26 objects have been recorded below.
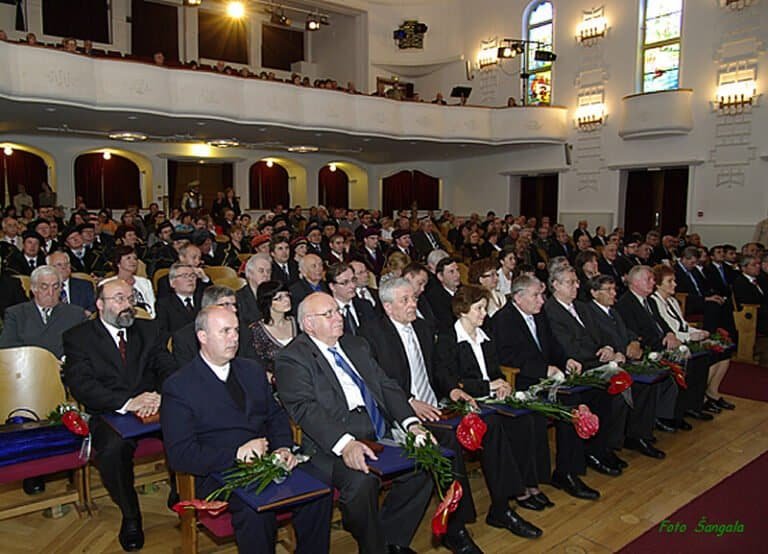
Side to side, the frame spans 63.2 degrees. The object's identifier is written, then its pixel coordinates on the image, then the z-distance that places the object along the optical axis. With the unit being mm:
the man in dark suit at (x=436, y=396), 3062
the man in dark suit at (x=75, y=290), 4840
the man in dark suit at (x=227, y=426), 2430
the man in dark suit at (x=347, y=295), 4301
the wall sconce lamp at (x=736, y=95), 11484
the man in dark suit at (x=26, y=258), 6117
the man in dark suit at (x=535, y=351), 3678
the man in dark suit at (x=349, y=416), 2598
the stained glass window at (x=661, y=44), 12703
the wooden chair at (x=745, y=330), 6848
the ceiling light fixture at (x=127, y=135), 13075
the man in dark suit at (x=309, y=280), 4941
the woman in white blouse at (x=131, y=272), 4938
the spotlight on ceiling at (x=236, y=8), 14276
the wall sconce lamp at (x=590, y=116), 14055
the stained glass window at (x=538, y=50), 15078
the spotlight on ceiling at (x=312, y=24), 15055
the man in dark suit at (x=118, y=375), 2949
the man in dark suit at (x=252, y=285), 4441
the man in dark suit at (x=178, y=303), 4266
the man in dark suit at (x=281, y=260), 6113
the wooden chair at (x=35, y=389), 3209
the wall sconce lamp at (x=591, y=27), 13812
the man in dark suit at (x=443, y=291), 5066
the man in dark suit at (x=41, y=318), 3893
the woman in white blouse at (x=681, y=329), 4914
